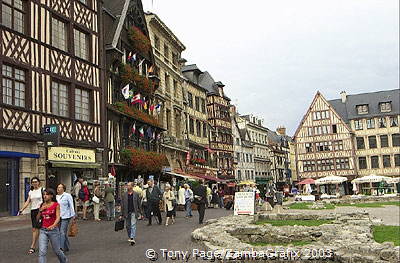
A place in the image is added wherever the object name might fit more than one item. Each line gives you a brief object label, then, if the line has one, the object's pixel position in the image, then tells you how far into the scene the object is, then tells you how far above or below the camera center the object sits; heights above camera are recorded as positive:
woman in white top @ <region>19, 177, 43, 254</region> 10.22 -0.25
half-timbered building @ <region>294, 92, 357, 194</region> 60.16 +4.42
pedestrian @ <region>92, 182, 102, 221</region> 17.92 -0.66
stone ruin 7.68 -1.38
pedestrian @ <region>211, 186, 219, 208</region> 30.25 -1.26
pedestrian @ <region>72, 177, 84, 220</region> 18.73 -0.26
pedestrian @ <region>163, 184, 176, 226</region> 17.17 -0.80
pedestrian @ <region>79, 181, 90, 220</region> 18.00 -0.42
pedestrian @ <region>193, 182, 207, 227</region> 17.06 -0.70
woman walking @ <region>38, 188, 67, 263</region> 7.72 -0.70
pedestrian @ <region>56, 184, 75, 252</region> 9.80 -0.48
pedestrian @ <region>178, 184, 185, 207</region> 24.23 -0.72
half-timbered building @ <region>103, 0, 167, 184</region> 25.12 +5.66
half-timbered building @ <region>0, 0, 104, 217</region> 17.27 +4.25
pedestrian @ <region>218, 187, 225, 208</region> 31.06 -1.25
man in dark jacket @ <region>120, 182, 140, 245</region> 11.60 -0.70
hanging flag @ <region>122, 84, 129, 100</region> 25.88 +5.50
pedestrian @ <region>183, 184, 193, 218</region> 21.38 -0.85
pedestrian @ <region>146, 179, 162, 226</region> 16.69 -0.67
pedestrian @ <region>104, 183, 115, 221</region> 18.35 -0.66
